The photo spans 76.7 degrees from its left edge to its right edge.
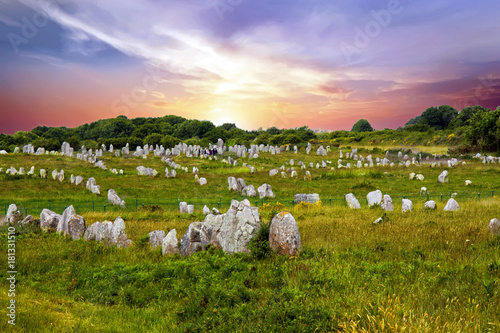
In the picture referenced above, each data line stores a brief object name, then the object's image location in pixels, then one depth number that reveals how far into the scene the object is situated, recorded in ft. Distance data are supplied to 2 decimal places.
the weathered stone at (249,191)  87.39
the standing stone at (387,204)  59.10
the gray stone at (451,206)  52.92
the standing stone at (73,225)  41.55
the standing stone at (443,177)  98.75
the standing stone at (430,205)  54.95
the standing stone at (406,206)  55.69
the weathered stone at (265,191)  84.15
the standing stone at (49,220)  45.19
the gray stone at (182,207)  65.57
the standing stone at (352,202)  64.90
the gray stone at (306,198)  71.77
